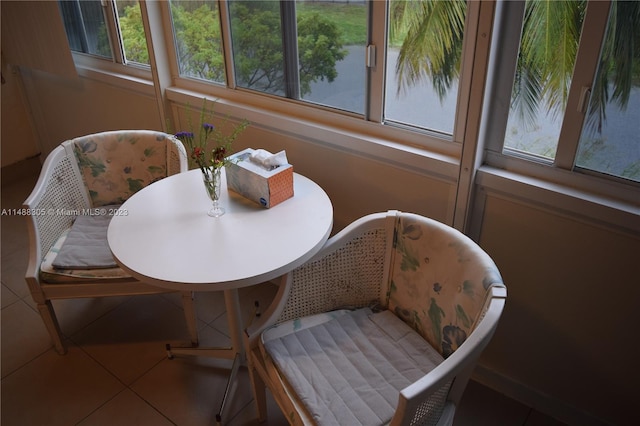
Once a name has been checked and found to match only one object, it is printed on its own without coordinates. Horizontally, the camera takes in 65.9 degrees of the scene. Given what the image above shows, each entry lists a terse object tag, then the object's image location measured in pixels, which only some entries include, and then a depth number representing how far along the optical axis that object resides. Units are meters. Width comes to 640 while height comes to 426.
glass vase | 1.62
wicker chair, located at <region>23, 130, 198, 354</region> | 1.89
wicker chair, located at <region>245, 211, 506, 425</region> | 1.24
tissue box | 1.64
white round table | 1.39
